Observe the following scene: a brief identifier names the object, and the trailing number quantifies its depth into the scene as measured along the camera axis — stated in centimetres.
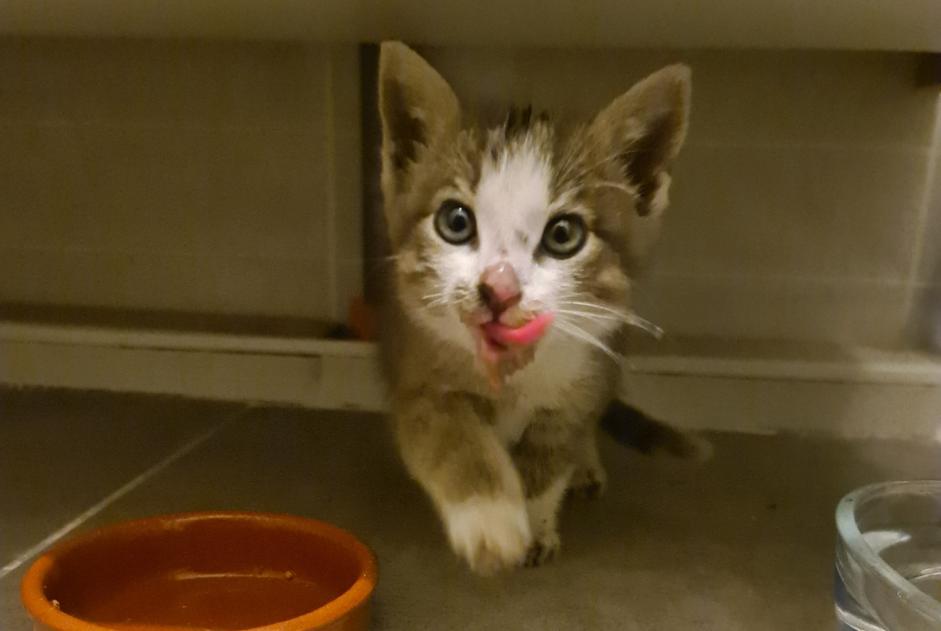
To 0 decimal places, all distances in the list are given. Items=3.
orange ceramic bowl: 29
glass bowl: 25
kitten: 29
